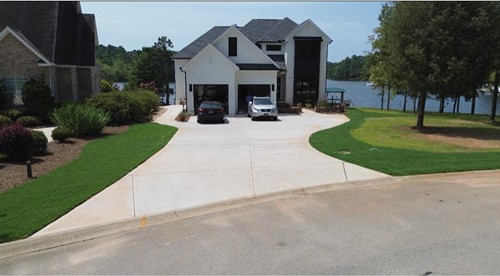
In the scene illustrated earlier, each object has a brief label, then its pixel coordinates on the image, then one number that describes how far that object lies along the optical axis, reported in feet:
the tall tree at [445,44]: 58.08
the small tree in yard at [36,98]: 73.56
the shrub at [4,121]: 62.64
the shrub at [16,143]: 39.09
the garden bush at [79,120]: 57.06
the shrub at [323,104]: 111.75
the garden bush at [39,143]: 42.39
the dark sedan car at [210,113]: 80.69
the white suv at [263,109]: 86.38
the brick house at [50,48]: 78.64
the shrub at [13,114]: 72.28
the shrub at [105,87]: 119.34
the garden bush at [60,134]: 51.66
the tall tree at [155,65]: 200.75
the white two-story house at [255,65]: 98.32
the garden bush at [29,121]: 69.31
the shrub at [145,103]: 80.59
